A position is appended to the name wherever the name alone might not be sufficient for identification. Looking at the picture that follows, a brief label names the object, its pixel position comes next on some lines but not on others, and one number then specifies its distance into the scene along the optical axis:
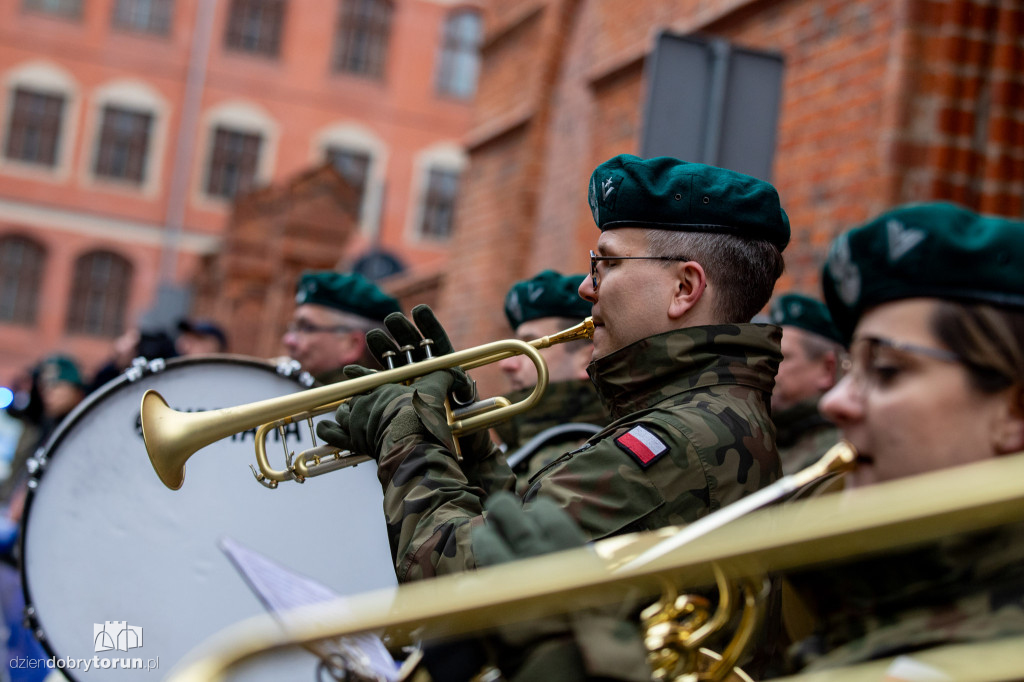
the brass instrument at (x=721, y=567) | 1.34
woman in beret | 1.50
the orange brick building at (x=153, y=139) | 29.66
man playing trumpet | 2.05
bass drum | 2.88
